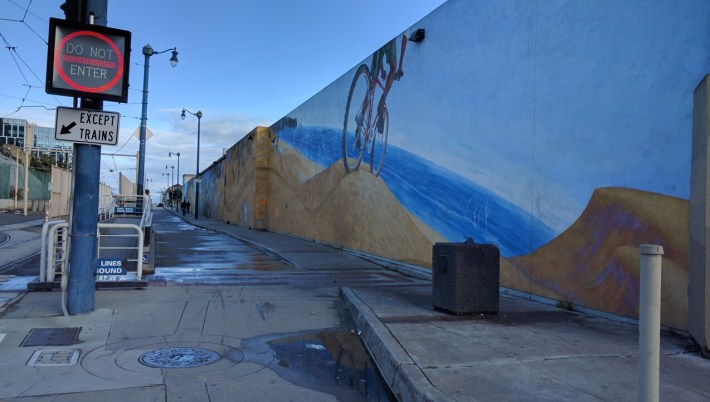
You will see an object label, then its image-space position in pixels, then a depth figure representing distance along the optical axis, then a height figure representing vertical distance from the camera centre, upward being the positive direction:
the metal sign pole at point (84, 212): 7.12 -0.15
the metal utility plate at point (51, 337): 5.85 -1.60
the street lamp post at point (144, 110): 23.52 +4.21
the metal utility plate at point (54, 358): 5.17 -1.62
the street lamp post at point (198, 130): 41.63 +6.26
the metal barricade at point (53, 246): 8.41 -0.75
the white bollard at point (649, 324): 2.71 -0.55
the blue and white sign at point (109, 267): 9.12 -1.15
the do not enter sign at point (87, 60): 6.86 +1.91
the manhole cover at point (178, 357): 5.27 -1.62
